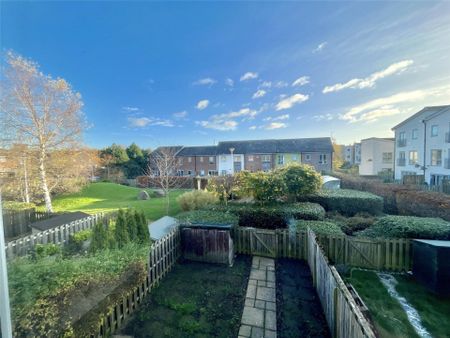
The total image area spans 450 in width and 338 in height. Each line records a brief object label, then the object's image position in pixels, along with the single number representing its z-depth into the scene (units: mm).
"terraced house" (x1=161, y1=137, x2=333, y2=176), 31891
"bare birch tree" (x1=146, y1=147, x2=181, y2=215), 12555
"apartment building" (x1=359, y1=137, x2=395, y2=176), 32156
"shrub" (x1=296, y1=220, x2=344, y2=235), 6102
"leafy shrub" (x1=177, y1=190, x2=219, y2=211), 10931
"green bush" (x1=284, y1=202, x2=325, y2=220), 7316
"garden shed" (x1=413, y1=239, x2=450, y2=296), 4438
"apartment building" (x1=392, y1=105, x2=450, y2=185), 19359
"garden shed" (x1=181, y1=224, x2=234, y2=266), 5887
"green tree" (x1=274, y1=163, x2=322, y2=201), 9328
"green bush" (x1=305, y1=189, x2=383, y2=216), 9938
